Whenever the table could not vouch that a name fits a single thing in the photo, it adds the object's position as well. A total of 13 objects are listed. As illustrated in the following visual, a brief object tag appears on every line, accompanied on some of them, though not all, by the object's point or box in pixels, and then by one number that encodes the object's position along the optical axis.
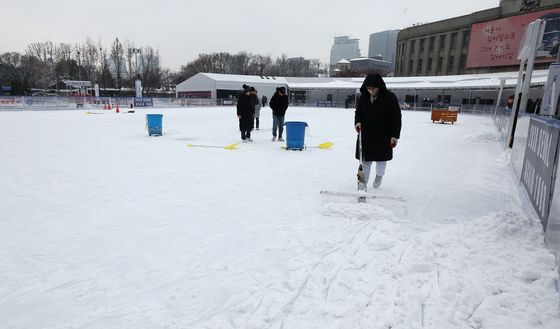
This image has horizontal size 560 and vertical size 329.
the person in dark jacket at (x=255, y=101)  10.07
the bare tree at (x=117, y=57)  67.06
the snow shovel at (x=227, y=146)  8.98
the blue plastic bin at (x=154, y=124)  11.18
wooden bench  19.86
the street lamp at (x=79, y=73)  65.06
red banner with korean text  41.19
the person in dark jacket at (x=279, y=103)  9.67
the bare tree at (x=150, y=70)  67.88
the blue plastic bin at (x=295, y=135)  8.71
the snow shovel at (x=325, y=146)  9.44
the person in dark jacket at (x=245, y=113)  9.59
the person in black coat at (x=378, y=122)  4.70
